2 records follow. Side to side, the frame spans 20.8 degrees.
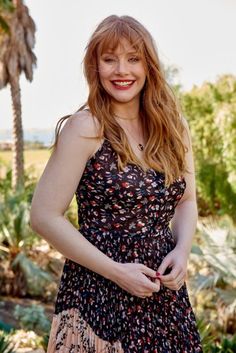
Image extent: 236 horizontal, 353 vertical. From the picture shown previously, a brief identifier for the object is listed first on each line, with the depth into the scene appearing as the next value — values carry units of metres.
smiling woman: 1.87
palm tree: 20.30
